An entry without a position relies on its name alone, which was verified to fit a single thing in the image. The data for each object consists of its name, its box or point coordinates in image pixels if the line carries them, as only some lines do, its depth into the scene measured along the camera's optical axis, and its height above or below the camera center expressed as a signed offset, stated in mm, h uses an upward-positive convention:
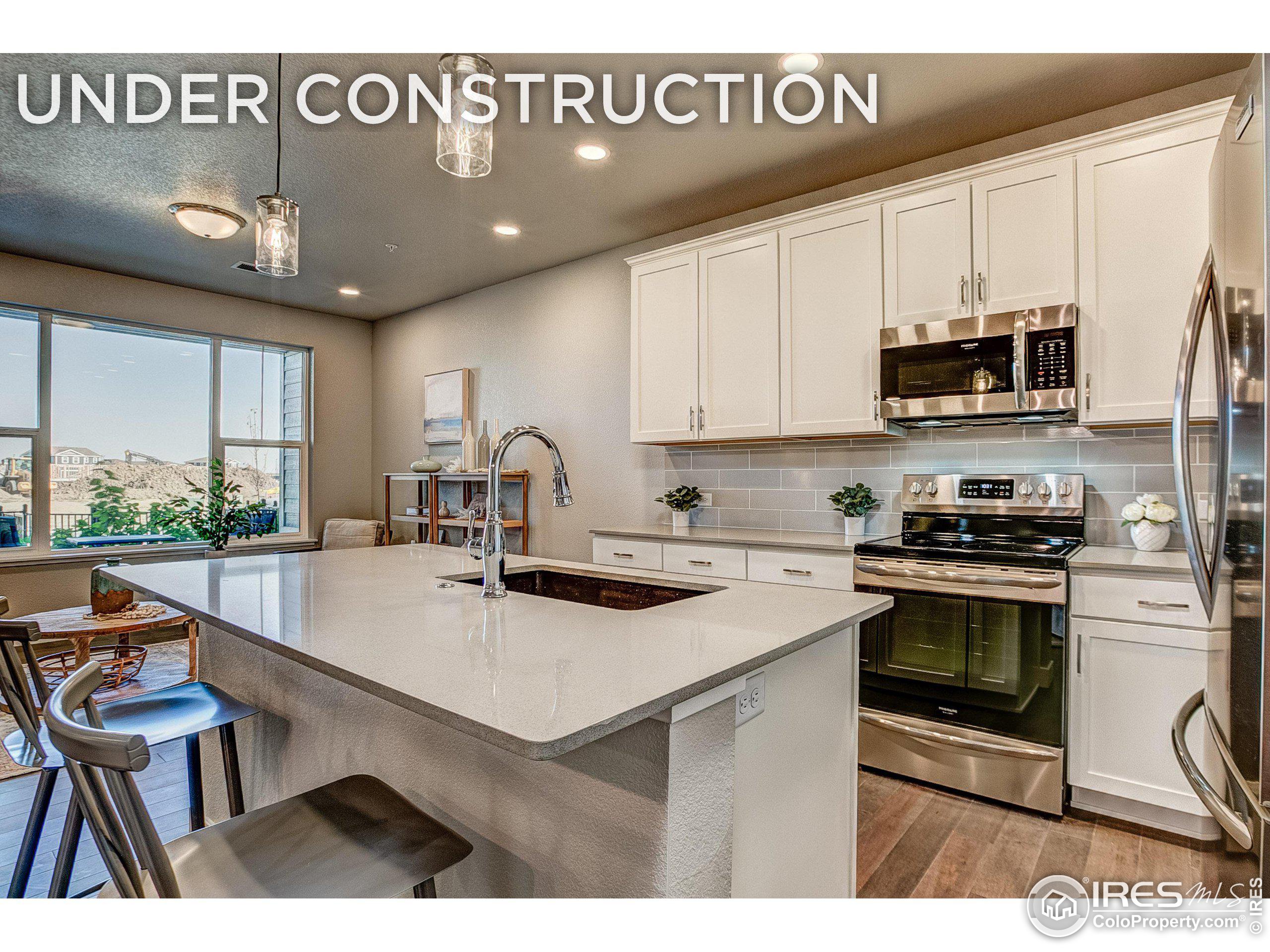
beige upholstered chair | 5555 -442
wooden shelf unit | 4844 -153
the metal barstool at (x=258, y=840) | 852 -595
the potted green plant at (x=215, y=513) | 5090 -247
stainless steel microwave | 2477 +421
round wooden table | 3240 -710
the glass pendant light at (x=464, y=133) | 1631 +861
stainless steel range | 2312 -599
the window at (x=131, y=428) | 4566 +382
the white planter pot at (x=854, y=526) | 3176 -214
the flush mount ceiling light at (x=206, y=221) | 3250 +1244
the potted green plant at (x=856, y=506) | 3158 -124
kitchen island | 1020 -439
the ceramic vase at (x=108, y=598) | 3527 -607
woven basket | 3794 -1049
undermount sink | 1894 -317
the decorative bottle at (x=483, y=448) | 5195 +237
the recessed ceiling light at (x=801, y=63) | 2346 +1440
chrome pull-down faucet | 1655 -86
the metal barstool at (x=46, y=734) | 1503 -580
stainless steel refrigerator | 1038 +6
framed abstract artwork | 5285 +585
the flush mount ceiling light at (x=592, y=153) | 2990 +1433
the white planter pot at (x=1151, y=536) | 2449 -202
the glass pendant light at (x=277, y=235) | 2219 +795
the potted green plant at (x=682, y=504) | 3832 -135
